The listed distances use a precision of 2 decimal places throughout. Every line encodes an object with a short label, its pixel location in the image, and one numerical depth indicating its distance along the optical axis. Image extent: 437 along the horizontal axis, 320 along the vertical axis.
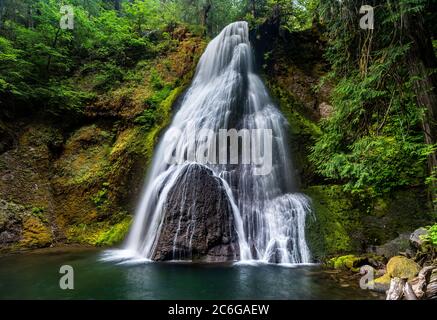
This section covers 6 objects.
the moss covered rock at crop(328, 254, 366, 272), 6.43
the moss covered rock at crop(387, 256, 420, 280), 5.16
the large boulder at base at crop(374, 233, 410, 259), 6.69
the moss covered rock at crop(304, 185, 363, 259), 7.84
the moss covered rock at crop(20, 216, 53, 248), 9.37
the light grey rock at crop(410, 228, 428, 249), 5.78
